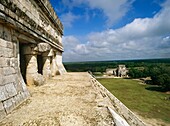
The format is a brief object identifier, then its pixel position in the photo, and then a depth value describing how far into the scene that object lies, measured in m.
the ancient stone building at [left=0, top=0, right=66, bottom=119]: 3.14
